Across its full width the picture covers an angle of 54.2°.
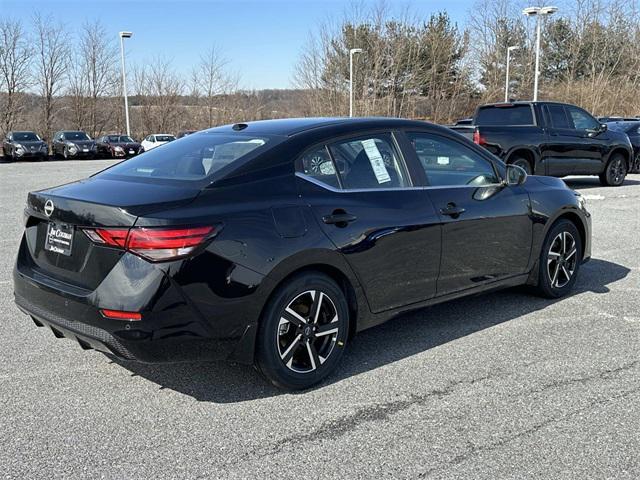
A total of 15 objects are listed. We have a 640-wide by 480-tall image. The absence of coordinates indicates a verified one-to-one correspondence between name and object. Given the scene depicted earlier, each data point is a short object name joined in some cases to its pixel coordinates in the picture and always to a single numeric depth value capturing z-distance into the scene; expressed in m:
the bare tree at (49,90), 43.56
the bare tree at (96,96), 45.91
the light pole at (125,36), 37.86
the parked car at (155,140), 36.43
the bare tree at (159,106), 46.97
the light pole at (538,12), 28.89
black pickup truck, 12.92
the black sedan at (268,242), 3.22
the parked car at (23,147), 32.81
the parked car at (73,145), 35.00
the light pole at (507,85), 41.04
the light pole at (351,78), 36.62
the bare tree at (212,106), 48.41
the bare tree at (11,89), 41.66
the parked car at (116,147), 36.12
